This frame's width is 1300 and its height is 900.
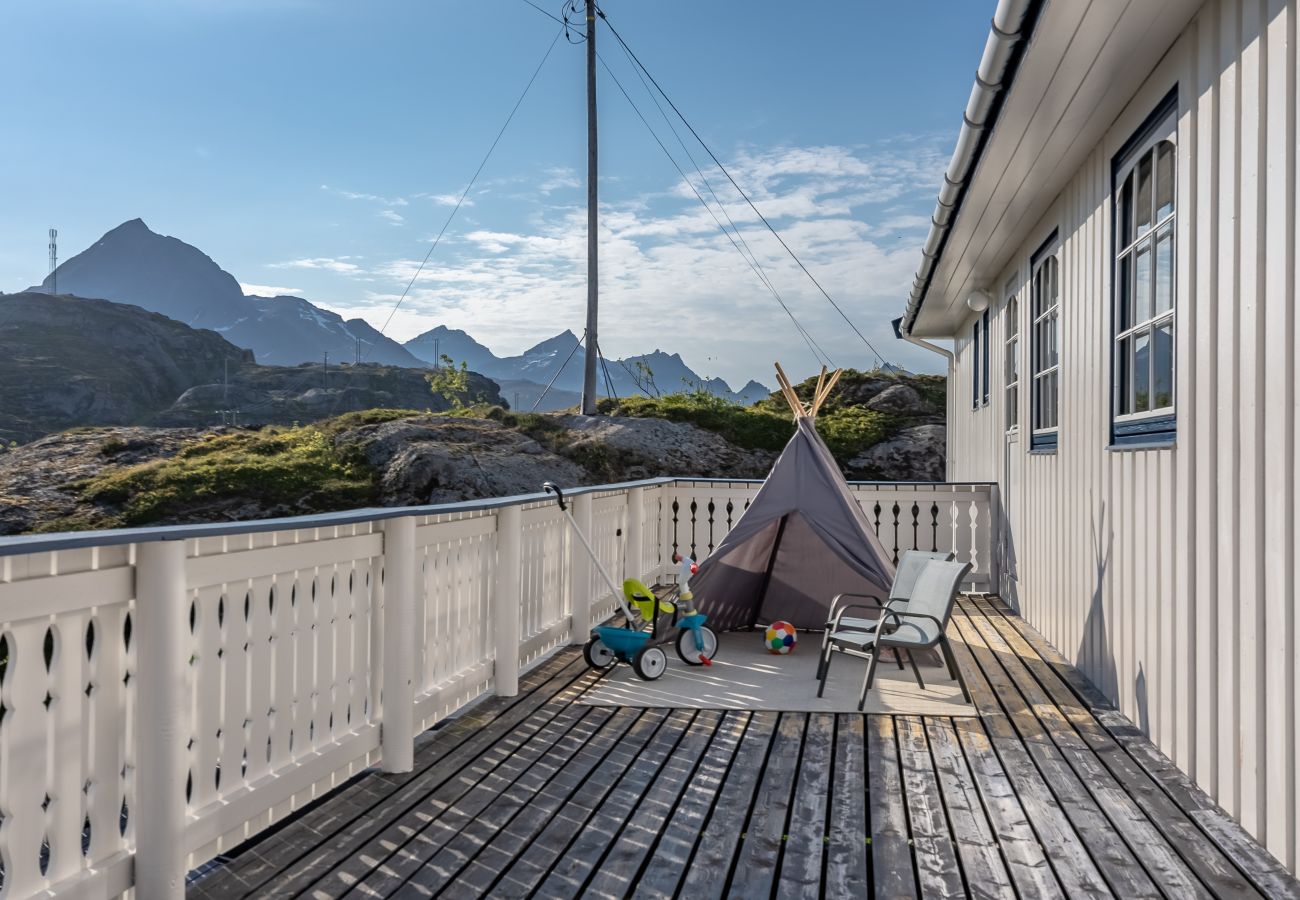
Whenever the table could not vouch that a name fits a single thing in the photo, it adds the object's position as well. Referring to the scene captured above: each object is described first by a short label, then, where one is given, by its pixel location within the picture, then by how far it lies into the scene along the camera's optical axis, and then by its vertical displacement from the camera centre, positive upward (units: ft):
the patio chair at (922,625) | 14.90 -2.93
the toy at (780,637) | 18.94 -3.73
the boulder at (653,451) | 47.60 -0.07
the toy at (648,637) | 16.21 -3.33
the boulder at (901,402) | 54.75 +2.81
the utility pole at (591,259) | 54.49 +11.14
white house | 8.71 +1.28
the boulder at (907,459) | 48.32 -0.45
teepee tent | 20.04 -2.20
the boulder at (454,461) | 42.86 -0.56
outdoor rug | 14.74 -3.96
